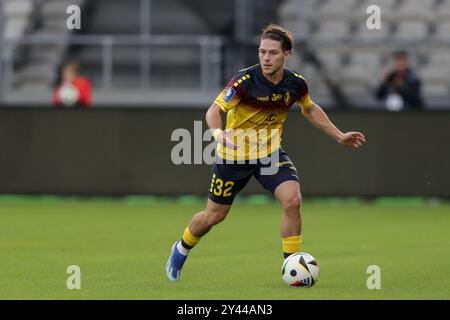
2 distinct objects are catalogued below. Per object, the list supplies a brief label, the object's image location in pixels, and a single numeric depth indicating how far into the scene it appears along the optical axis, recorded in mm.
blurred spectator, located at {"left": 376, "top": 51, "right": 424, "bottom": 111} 20266
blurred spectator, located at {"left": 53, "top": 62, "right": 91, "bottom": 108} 20828
